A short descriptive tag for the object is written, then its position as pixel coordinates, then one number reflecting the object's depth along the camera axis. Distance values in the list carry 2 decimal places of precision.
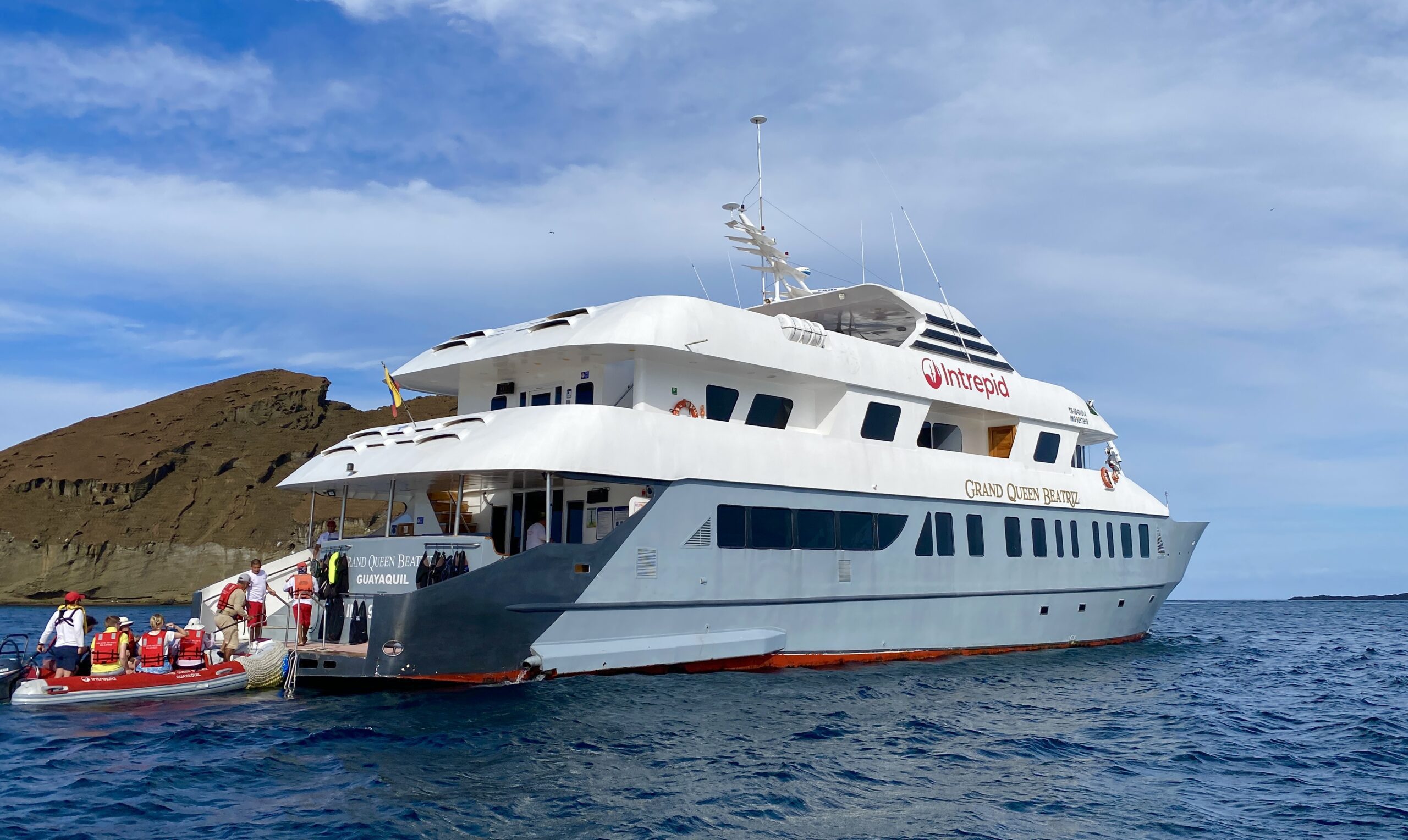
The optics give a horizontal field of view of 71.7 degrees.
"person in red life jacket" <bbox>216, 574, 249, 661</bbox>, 13.20
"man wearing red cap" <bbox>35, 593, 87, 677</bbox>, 11.90
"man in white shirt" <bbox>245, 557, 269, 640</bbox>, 13.45
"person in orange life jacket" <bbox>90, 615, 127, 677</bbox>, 11.99
